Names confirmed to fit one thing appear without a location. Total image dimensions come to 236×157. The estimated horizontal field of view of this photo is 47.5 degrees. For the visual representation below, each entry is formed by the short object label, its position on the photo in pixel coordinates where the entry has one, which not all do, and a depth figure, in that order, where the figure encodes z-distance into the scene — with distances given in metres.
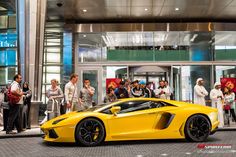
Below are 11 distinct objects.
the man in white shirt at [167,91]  9.95
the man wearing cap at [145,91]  9.17
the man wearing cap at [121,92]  8.52
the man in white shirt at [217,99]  9.58
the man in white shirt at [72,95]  8.38
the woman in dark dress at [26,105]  8.68
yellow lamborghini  6.17
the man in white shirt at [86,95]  8.58
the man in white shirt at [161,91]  9.84
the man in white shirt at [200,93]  9.39
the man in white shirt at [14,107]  7.92
